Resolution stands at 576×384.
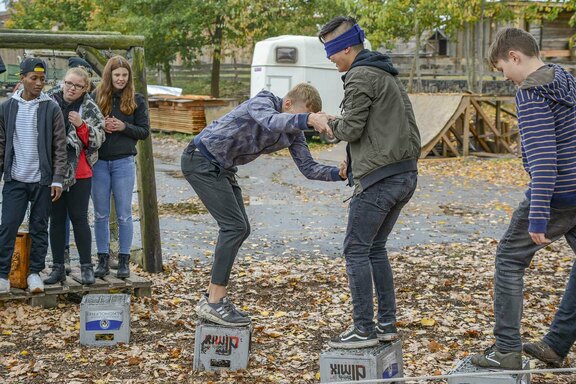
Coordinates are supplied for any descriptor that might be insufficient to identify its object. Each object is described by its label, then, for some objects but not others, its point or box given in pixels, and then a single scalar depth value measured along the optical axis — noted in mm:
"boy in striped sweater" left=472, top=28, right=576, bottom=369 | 4625
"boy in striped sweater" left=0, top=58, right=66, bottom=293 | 6973
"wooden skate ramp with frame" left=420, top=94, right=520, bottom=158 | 20531
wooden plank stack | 27172
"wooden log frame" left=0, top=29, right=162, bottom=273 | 7762
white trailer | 25438
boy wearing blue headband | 5020
